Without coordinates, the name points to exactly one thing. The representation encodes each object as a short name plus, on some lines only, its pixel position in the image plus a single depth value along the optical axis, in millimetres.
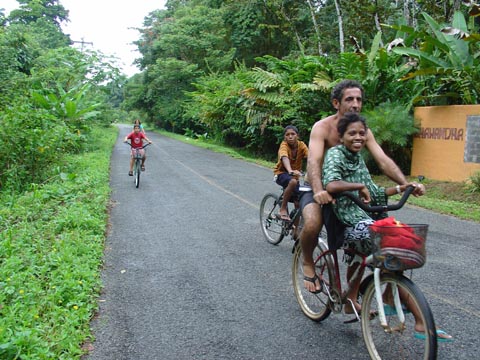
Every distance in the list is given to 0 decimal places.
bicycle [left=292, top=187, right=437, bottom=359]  2950
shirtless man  3820
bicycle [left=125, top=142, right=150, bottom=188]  12188
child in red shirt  13094
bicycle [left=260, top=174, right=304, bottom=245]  6402
